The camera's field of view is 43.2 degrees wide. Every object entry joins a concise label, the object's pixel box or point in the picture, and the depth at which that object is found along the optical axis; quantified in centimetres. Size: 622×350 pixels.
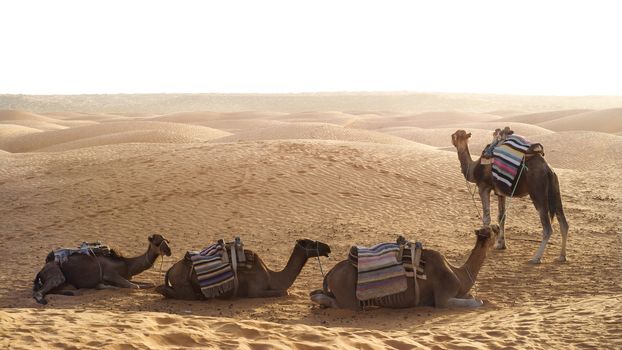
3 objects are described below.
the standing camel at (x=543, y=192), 1253
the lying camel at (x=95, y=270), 1078
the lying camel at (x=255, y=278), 1030
